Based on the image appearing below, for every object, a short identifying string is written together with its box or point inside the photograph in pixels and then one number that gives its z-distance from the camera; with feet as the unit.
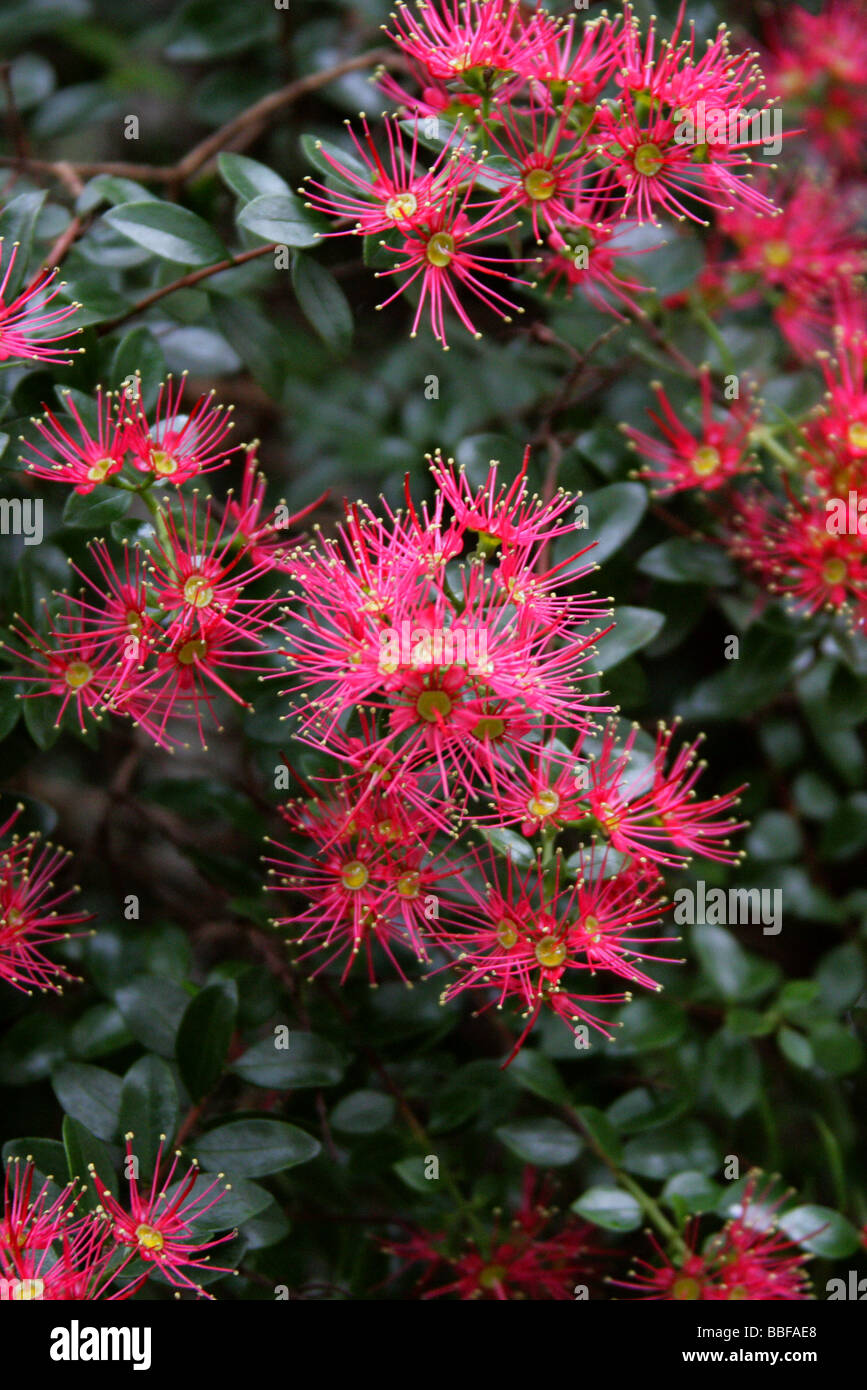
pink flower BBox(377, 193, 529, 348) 2.64
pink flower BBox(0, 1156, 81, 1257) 2.60
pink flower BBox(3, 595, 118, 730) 2.64
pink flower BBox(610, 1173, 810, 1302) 2.67
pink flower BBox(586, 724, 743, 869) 2.62
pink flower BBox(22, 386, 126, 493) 2.62
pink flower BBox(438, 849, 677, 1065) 2.61
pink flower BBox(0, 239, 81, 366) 2.64
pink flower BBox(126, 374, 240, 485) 2.63
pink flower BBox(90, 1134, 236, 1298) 2.61
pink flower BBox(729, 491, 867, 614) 2.75
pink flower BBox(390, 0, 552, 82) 2.64
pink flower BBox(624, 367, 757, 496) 2.79
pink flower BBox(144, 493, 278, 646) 2.60
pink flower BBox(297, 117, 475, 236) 2.62
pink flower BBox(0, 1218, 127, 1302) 2.58
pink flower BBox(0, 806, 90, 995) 2.67
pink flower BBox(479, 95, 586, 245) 2.65
